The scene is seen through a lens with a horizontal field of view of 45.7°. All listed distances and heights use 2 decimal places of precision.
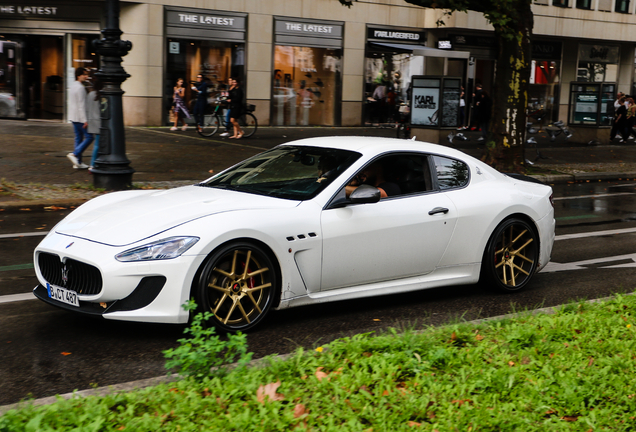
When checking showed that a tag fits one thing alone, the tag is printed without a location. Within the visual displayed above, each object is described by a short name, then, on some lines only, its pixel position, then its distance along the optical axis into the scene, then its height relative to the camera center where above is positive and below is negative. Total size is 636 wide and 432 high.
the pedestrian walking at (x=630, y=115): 28.09 -0.16
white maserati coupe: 4.88 -0.99
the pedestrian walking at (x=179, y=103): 24.14 -0.33
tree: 15.81 +0.49
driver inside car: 5.94 -0.63
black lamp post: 11.62 -0.63
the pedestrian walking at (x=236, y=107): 22.08 -0.34
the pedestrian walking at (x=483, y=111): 25.45 -0.20
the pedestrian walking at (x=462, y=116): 30.13 -0.50
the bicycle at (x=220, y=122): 22.25 -0.87
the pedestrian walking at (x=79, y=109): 14.10 -0.37
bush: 3.89 -1.36
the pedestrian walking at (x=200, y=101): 23.31 -0.23
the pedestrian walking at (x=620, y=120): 28.12 -0.35
